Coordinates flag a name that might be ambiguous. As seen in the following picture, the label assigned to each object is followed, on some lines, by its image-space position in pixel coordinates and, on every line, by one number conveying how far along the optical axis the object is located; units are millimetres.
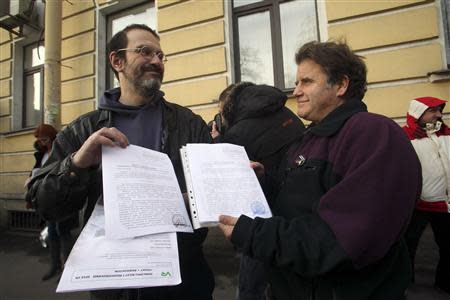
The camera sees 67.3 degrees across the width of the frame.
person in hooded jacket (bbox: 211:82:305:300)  1854
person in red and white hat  2760
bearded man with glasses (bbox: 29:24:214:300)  1177
